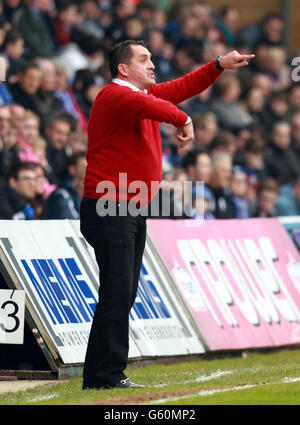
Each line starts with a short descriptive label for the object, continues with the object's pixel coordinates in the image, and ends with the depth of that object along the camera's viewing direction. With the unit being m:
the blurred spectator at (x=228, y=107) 17.92
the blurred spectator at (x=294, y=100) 19.73
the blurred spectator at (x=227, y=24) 21.39
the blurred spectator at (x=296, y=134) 18.54
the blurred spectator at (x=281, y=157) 17.59
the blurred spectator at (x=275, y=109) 19.25
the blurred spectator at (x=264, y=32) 21.31
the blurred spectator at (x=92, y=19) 17.52
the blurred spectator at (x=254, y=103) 18.97
